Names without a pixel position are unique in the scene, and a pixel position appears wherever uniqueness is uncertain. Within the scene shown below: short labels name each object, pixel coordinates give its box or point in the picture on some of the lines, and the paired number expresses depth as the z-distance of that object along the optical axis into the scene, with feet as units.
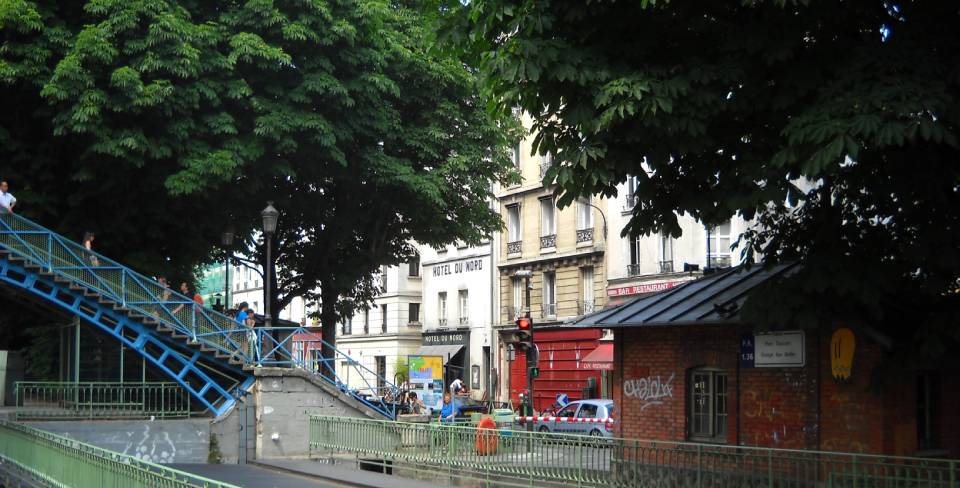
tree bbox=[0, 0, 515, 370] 83.76
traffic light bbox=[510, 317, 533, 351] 82.56
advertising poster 129.49
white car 107.24
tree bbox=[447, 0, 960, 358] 41.19
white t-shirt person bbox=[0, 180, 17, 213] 80.48
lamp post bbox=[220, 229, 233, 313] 97.19
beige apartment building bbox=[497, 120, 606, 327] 160.15
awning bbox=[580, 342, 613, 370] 145.22
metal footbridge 81.35
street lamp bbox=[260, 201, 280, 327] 84.53
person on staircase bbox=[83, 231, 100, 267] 83.20
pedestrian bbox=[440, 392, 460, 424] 92.47
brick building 54.60
